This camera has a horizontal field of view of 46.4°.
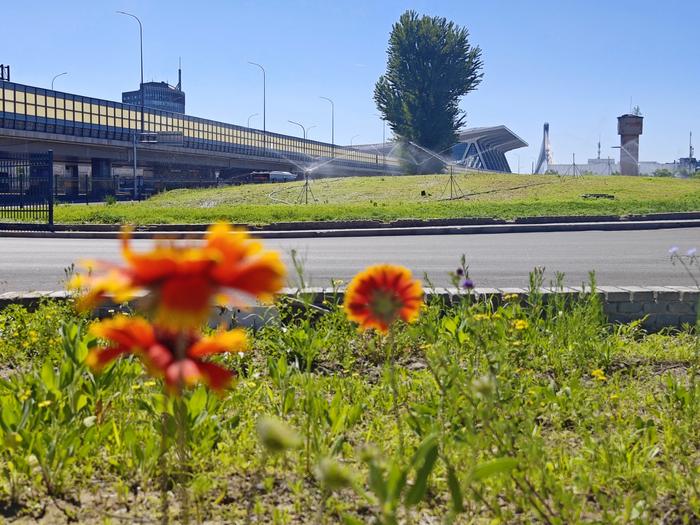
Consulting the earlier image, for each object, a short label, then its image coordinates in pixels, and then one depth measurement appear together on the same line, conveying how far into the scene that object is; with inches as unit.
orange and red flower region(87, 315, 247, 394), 52.6
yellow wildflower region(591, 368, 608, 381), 147.8
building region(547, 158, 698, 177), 3764.3
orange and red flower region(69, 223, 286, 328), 45.6
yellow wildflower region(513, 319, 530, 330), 169.4
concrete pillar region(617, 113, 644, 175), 2111.2
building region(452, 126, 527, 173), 4810.5
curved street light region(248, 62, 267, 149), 3454.7
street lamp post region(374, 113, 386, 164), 4362.7
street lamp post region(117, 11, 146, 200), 2288.9
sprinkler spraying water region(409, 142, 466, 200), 1269.4
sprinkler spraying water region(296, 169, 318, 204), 1238.2
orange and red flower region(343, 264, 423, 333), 89.2
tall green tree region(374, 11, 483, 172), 2561.5
